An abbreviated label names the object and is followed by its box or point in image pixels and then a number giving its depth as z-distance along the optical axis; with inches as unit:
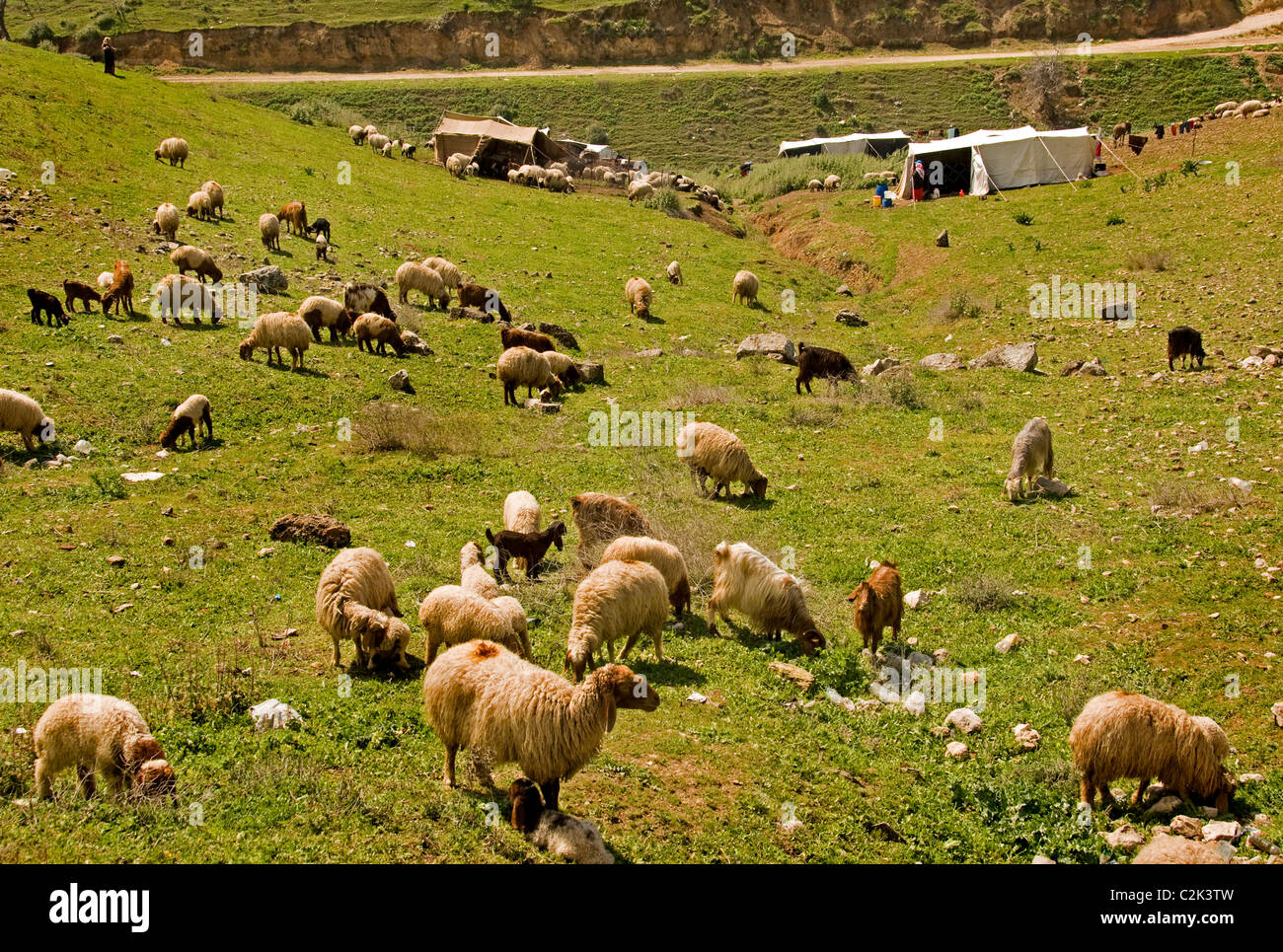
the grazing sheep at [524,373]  783.1
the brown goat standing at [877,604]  414.3
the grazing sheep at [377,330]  839.1
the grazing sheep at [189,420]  620.8
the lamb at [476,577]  412.6
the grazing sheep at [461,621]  357.7
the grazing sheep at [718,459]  621.0
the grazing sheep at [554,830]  247.9
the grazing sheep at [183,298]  838.5
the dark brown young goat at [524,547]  470.9
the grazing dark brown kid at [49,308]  762.8
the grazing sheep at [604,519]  498.3
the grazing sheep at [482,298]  1000.2
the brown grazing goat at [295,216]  1129.4
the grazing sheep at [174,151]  1242.6
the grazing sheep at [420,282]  991.6
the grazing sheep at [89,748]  277.9
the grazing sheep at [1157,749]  301.0
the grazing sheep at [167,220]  988.6
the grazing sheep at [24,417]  578.6
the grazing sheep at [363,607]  363.6
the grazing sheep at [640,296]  1071.0
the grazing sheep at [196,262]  908.6
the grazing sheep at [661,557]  431.8
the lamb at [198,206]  1097.4
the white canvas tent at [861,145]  2140.7
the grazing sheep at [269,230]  1055.6
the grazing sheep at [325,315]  842.8
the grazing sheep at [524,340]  871.1
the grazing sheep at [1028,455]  601.0
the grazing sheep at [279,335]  772.0
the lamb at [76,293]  792.2
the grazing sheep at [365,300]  892.0
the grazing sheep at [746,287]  1171.9
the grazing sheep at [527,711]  268.4
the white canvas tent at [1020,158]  1569.9
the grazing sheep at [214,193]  1114.7
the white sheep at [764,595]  427.2
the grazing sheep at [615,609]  372.5
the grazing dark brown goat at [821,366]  859.4
